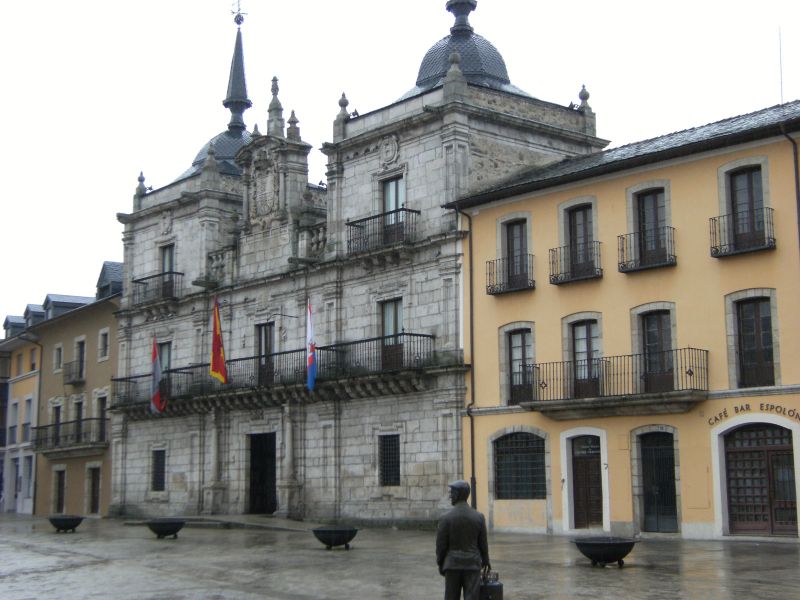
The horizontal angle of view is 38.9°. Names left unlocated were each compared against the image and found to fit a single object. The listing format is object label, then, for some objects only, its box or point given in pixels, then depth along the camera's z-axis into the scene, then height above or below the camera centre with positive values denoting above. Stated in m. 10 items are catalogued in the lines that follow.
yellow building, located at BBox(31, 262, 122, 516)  49.25 +2.98
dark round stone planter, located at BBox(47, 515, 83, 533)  34.00 -1.50
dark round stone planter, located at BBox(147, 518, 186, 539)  30.08 -1.47
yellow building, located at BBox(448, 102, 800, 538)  25.53 +3.15
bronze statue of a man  11.64 -0.84
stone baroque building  33.31 +5.49
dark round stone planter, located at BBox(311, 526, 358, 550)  24.48 -1.42
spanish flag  38.62 +3.75
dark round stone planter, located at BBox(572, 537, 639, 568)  18.77 -1.36
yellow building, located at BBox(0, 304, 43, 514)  57.19 +3.05
